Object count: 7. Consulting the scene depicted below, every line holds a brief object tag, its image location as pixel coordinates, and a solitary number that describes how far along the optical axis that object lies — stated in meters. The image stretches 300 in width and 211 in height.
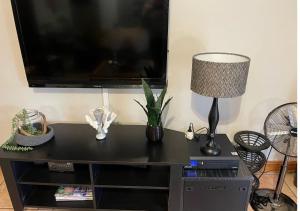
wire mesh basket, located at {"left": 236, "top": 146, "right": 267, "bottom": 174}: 1.54
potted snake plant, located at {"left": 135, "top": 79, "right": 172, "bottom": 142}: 1.39
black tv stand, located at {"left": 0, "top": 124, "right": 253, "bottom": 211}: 1.34
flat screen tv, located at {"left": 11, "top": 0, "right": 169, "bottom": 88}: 1.41
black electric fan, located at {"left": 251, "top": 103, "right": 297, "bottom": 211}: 1.33
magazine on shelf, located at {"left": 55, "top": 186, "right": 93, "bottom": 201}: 1.51
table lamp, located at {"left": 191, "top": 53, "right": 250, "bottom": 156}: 1.17
